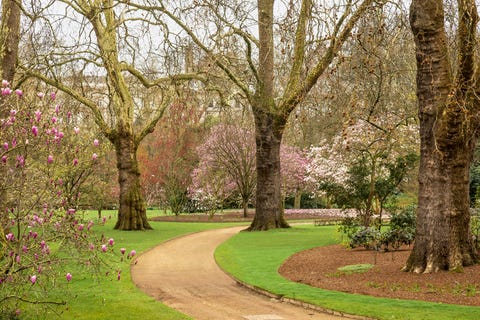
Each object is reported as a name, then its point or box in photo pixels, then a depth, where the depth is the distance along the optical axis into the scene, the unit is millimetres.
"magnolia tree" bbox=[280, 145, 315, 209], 43844
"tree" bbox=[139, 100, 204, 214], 43969
